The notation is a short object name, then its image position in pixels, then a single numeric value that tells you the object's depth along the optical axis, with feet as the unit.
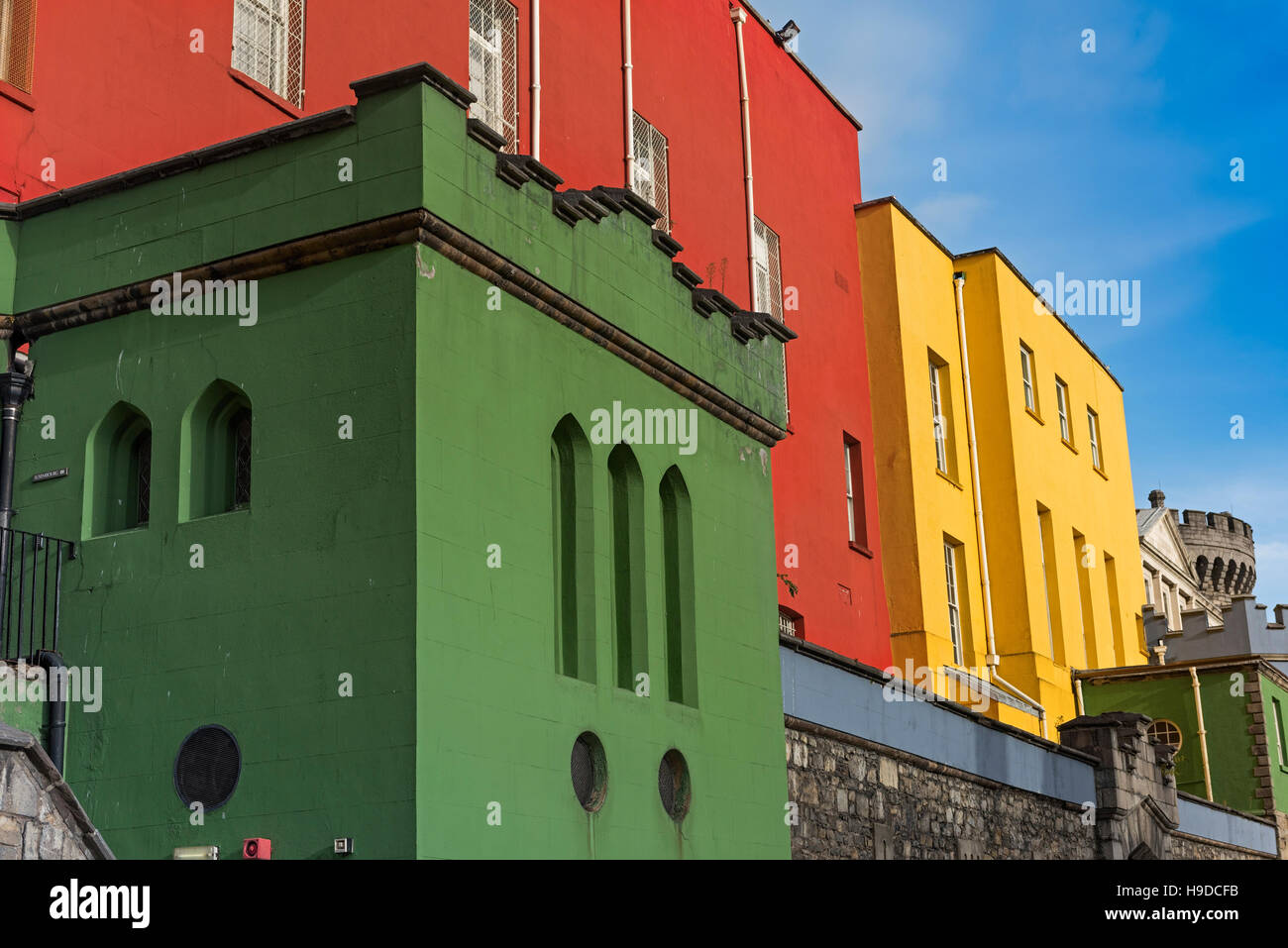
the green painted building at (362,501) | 31.91
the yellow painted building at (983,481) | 80.02
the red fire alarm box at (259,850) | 31.01
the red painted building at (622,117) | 41.88
